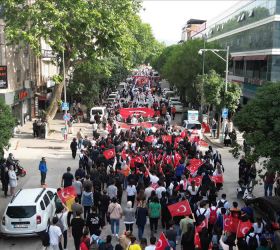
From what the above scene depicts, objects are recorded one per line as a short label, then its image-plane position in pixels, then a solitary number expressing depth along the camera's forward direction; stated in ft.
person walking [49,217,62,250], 26.79
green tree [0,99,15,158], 36.35
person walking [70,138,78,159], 56.92
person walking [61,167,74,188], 37.93
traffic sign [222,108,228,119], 72.49
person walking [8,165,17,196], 41.47
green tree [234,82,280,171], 31.58
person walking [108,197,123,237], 30.10
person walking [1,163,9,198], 41.73
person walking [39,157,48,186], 44.42
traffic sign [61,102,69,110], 75.42
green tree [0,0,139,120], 67.68
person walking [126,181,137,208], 34.65
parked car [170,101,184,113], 109.69
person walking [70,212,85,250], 27.82
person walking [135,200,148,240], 29.75
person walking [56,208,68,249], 28.47
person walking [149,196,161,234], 30.59
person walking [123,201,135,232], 29.99
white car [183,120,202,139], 74.28
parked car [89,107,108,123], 90.22
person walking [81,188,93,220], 33.26
